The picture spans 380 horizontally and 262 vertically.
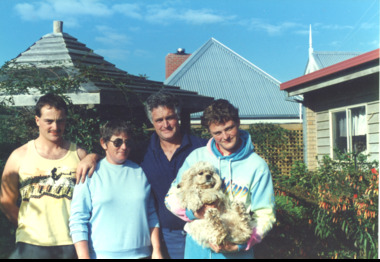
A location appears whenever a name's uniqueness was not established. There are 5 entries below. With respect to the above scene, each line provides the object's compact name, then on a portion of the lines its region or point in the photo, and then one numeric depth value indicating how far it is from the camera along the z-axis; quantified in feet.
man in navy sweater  9.55
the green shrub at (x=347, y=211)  15.84
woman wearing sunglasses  8.66
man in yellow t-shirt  8.76
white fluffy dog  7.97
